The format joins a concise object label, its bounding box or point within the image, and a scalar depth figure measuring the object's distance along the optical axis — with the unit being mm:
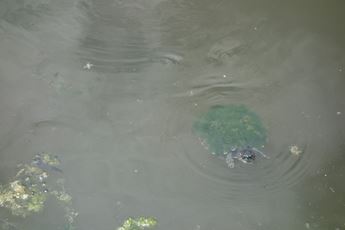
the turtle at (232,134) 2584
